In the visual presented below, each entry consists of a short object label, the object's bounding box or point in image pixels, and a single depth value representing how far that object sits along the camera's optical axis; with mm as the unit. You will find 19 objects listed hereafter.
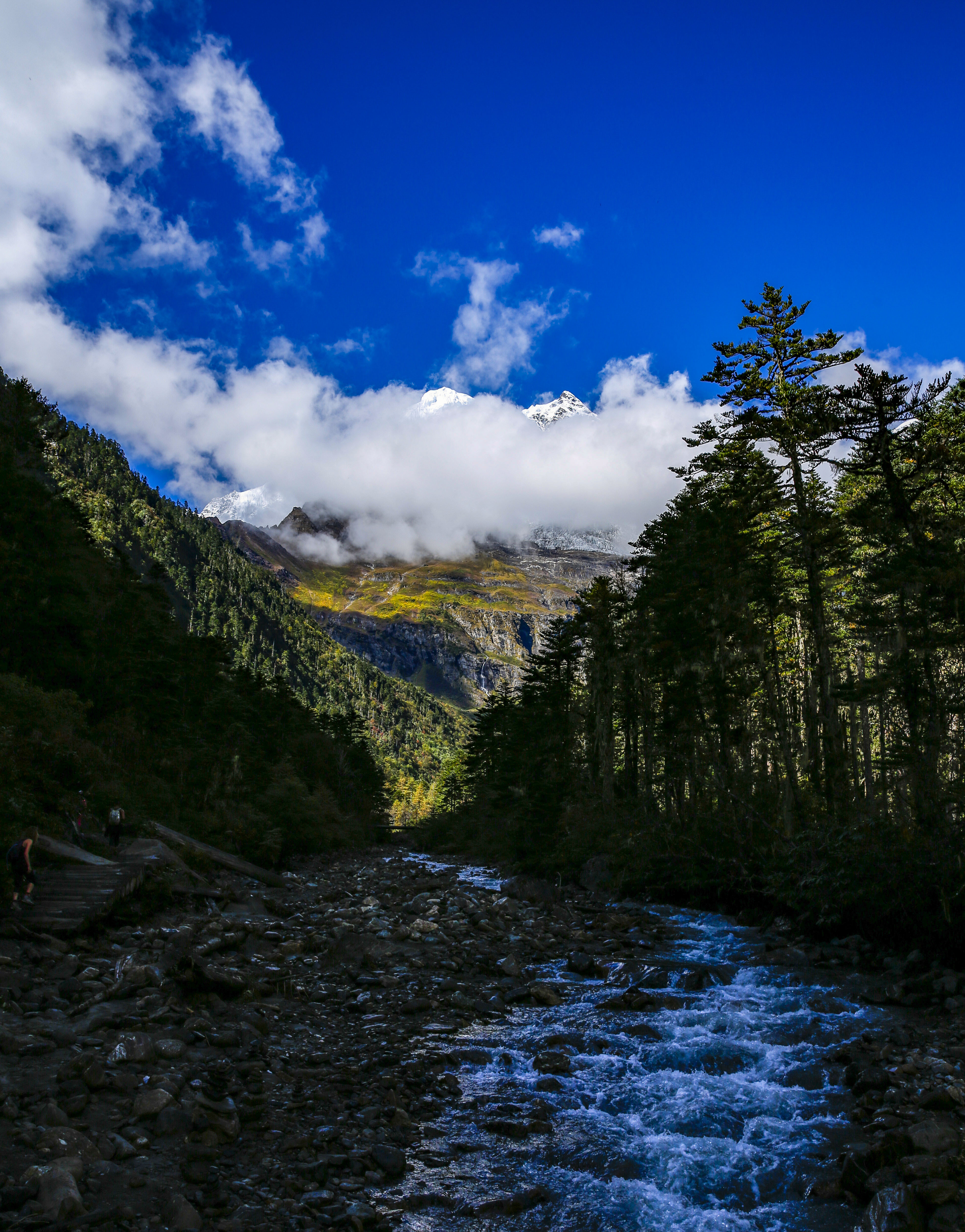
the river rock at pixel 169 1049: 8258
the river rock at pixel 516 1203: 6324
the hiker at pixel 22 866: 12125
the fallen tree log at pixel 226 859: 25141
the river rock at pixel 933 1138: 6492
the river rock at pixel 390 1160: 6730
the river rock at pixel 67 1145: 5828
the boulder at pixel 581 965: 14836
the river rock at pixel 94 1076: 7105
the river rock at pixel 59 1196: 5016
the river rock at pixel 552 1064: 9547
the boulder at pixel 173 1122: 6703
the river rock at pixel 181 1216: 5340
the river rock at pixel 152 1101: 6816
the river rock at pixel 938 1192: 5793
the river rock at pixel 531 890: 25469
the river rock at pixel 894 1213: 5617
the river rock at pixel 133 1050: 7805
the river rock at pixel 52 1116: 6207
